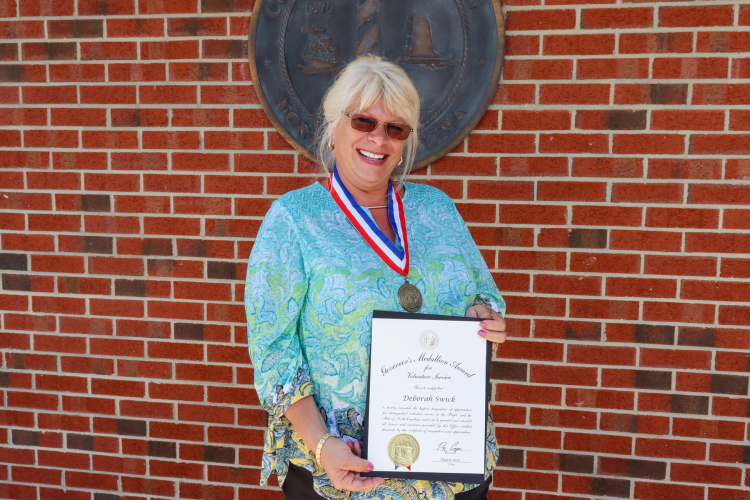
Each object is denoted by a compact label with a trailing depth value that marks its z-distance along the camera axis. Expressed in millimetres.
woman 1612
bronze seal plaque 2609
